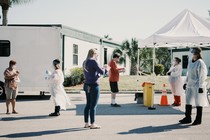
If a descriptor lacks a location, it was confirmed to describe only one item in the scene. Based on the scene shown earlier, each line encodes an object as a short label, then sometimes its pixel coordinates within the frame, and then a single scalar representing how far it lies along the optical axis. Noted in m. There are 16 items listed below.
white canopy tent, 12.87
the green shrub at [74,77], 22.65
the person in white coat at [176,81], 13.12
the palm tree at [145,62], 40.25
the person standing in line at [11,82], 10.86
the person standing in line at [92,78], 8.19
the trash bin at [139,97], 14.09
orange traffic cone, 13.45
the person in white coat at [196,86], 9.20
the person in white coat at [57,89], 10.62
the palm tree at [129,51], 38.69
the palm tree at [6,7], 24.53
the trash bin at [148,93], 12.78
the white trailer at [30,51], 15.05
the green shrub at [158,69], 41.62
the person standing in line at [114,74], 12.75
